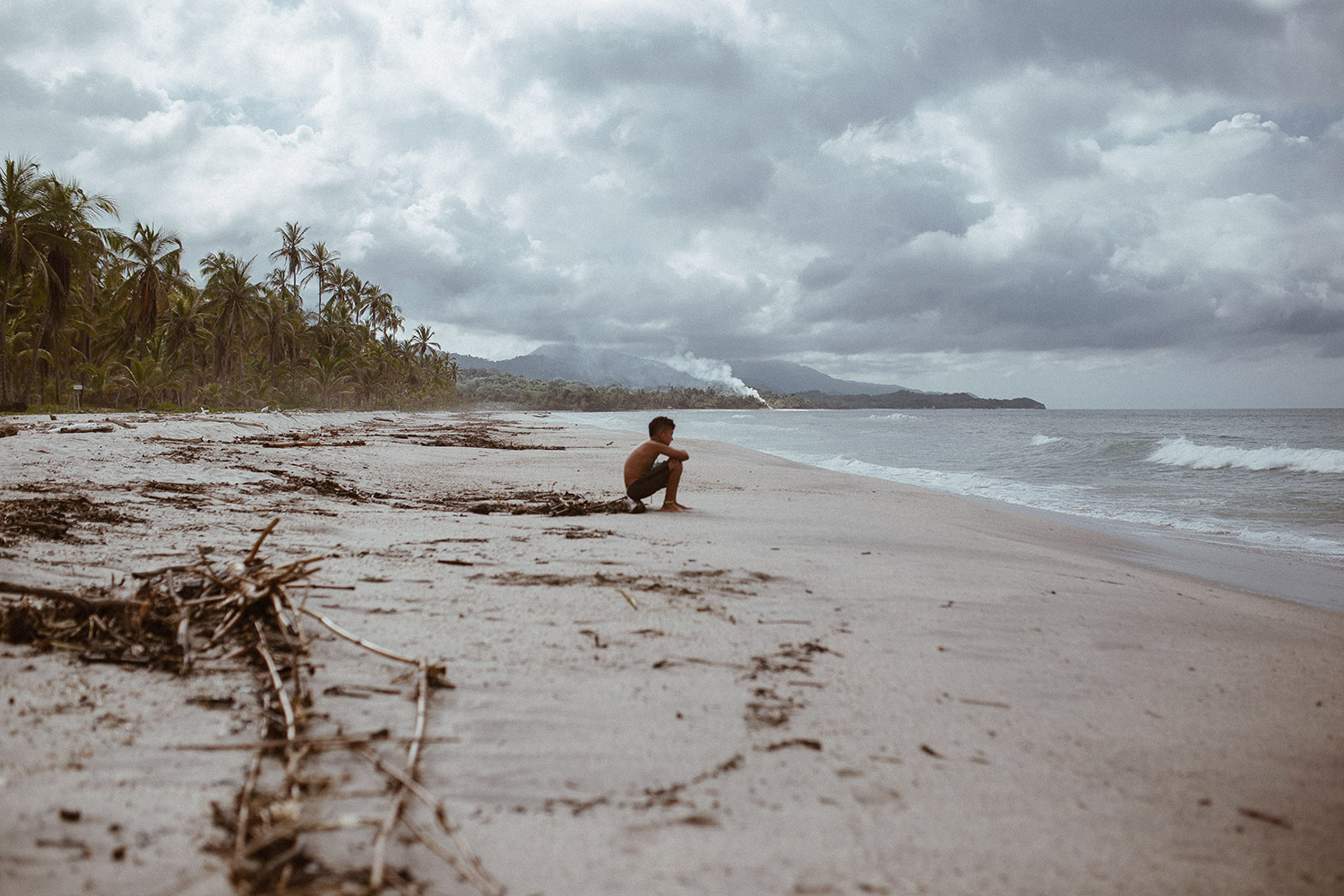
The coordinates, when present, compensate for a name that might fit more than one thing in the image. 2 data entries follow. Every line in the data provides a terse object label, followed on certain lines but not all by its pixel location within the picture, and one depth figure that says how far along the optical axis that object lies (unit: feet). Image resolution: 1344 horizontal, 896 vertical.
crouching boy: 21.74
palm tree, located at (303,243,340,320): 188.96
